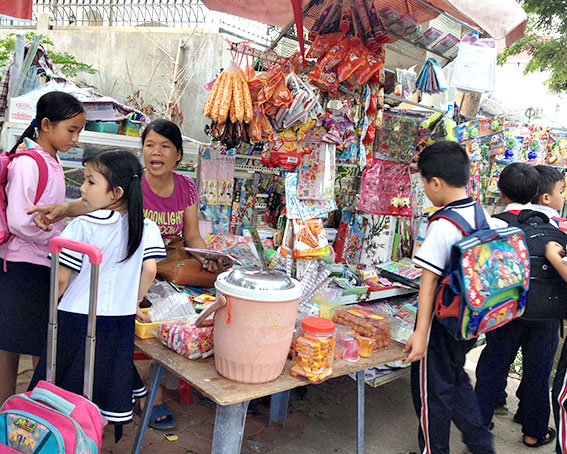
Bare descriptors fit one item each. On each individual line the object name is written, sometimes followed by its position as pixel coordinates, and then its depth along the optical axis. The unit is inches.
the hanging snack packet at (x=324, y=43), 125.3
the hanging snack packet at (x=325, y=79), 123.6
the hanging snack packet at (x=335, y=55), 123.0
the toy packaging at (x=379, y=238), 157.9
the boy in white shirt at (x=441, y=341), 89.7
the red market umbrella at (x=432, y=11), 94.2
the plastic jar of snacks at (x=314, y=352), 79.3
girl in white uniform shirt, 77.7
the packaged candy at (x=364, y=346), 94.4
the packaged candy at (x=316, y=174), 127.3
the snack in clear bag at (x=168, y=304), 97.3
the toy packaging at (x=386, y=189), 156.2
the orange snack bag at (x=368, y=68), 126.1
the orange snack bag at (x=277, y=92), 112.7
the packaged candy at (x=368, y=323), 99.1
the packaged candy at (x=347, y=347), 91.4
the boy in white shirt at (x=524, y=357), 117.3
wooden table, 74.0
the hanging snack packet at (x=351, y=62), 123.5
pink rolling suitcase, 62.3
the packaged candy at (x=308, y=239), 122.3
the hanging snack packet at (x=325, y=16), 123.4
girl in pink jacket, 84.7
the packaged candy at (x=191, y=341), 83.9
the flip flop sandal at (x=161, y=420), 112.7
